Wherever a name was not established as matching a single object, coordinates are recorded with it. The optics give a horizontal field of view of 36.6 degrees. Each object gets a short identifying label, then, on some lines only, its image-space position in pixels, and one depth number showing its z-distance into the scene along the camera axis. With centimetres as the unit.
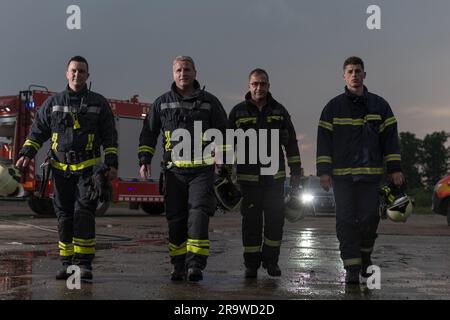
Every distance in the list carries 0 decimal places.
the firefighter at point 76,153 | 573
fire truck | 1658
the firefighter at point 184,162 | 578
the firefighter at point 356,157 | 575
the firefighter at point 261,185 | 622
